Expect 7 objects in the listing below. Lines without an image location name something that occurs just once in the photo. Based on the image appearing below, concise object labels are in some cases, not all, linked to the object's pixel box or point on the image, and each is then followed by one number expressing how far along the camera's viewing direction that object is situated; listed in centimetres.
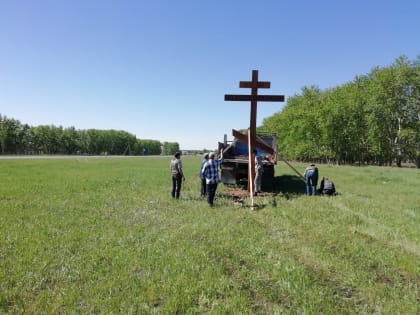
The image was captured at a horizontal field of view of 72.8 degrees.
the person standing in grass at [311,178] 1327
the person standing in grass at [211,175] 1039
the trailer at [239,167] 1392
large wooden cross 1238
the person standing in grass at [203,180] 1103
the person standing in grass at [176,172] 1155
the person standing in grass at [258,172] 1322
